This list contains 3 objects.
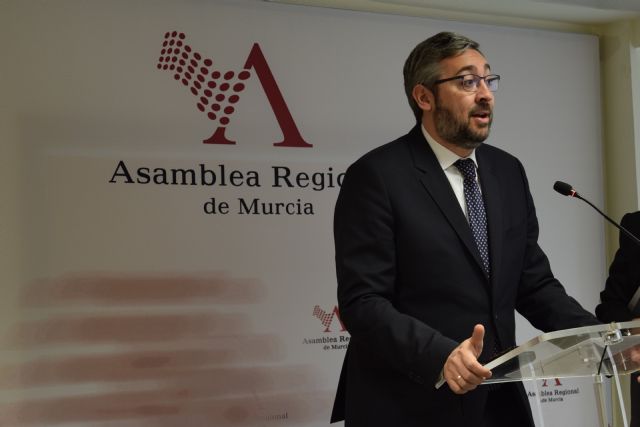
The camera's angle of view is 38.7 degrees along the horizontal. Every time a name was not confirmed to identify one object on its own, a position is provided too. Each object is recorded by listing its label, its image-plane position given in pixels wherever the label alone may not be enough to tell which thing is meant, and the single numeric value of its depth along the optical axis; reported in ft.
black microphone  8.23
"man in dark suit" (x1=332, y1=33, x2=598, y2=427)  8.21
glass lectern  6.14
